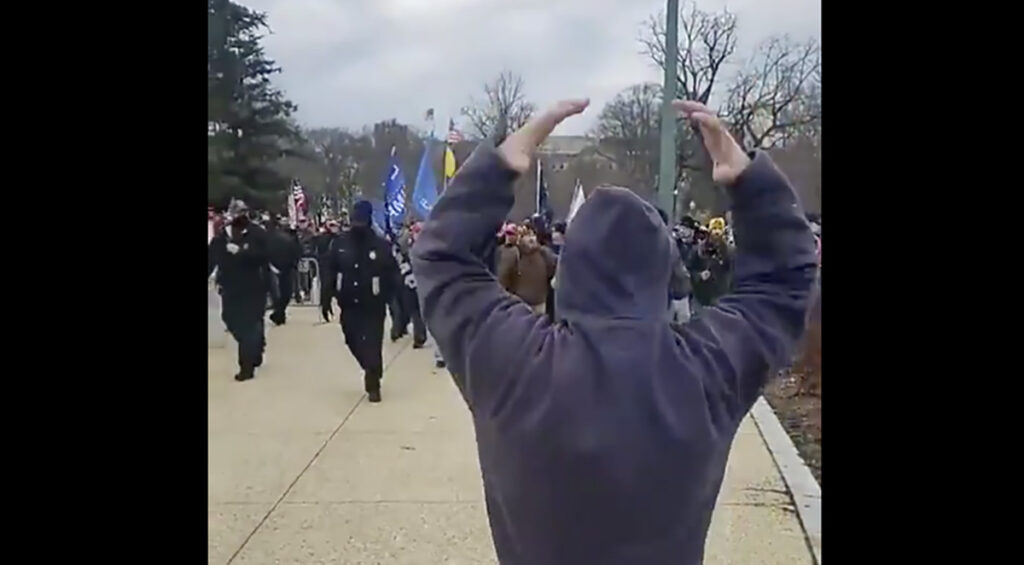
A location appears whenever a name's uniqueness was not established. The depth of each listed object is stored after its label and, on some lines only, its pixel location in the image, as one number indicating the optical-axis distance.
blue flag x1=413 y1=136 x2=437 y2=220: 14.70
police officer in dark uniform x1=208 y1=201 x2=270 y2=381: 10.88
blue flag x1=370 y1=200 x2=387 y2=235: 16.71
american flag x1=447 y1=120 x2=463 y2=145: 19.00
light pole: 9.82
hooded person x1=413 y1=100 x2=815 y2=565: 2.07
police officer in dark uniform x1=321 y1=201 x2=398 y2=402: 9.77
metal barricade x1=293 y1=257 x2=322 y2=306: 24.20
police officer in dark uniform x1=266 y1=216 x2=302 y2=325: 16.44
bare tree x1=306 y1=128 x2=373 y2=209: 37.23
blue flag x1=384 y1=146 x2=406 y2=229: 16.38
